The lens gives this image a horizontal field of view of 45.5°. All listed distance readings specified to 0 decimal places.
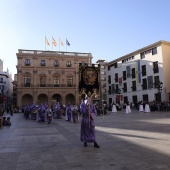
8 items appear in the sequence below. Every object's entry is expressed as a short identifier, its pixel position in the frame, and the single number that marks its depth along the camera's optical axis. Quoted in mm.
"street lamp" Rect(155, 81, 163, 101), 29778
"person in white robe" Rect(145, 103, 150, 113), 27175
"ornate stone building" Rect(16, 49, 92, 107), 45469
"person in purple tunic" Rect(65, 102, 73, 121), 18734
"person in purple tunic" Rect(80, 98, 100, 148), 7043
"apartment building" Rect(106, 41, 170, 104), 32469
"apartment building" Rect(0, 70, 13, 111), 63131
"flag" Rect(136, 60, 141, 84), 37562
